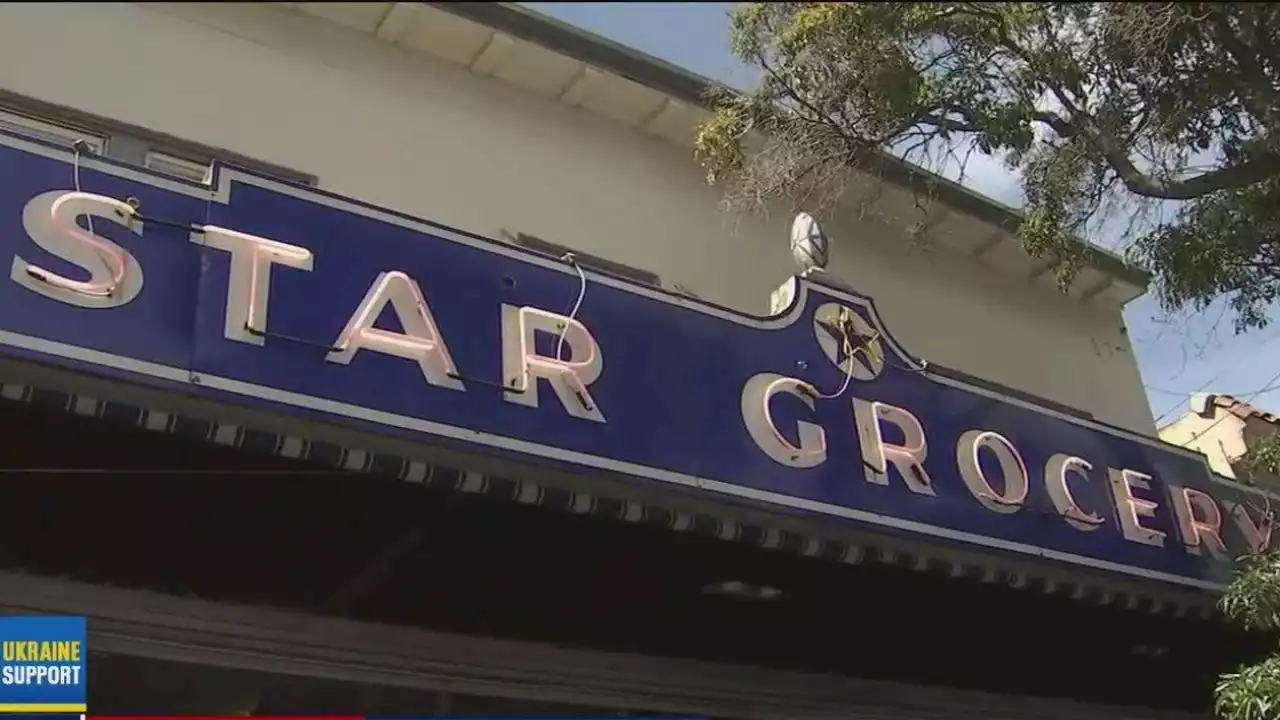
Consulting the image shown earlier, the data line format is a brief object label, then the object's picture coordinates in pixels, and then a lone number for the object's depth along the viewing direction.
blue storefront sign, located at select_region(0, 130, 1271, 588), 4.96
